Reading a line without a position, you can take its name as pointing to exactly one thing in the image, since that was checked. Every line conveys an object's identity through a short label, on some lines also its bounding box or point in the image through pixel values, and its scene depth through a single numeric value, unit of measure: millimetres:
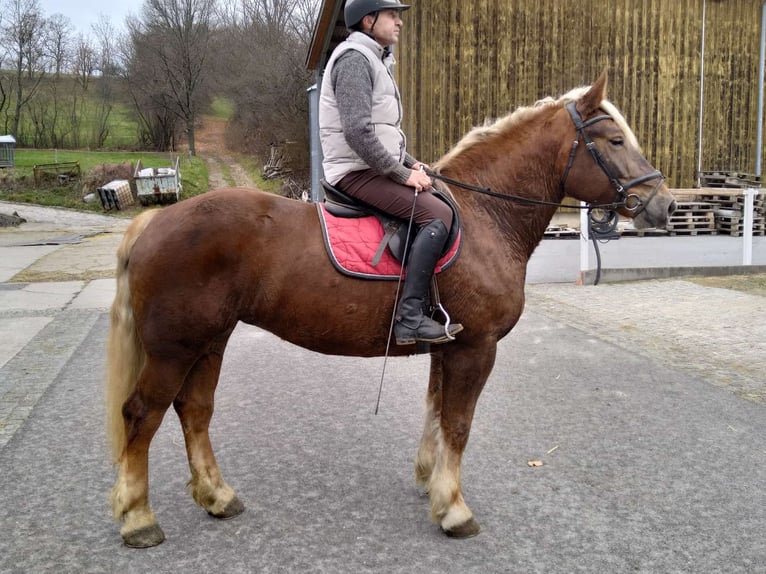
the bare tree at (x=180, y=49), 47031
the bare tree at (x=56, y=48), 49312
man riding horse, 3236
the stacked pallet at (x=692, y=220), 14395
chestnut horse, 3275
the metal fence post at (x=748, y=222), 11969
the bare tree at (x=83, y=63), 52906
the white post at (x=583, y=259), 11062
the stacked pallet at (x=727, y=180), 15930
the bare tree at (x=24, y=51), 45688
